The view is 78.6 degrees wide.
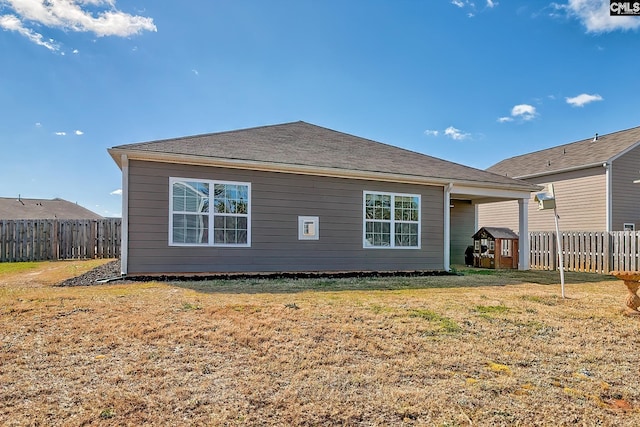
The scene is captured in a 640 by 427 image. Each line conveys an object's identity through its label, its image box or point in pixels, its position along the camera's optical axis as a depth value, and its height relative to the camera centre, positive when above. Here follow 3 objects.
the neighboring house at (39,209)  26.32 +1.02
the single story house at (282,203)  8.55 +0.52
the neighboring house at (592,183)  15.51 +1.79
